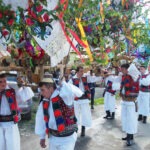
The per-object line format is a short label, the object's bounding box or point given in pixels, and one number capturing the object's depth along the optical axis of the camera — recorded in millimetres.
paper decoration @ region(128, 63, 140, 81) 4380
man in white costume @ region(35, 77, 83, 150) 2797
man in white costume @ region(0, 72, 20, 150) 3234
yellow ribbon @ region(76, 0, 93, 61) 2666
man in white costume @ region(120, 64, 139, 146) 4512
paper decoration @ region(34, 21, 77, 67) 2380
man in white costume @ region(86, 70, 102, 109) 5171
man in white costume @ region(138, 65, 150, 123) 6115
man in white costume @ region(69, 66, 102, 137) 5076
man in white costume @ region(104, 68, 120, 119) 6449
